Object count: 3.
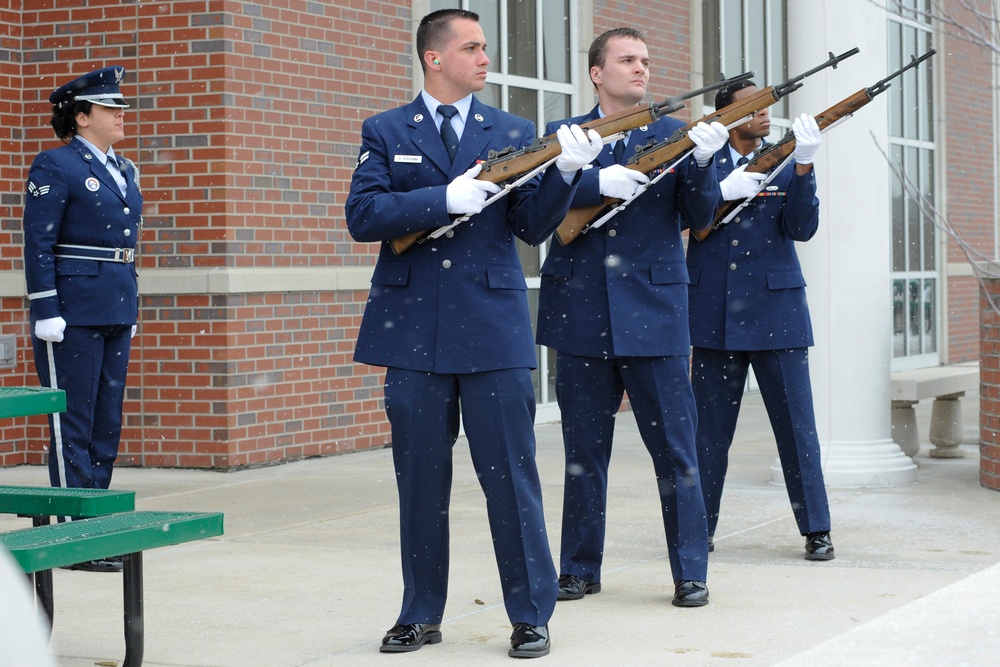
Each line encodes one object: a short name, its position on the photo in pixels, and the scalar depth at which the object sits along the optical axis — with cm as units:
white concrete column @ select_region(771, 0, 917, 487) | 1330
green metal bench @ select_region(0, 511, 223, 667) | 602
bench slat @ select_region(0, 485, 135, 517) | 708
